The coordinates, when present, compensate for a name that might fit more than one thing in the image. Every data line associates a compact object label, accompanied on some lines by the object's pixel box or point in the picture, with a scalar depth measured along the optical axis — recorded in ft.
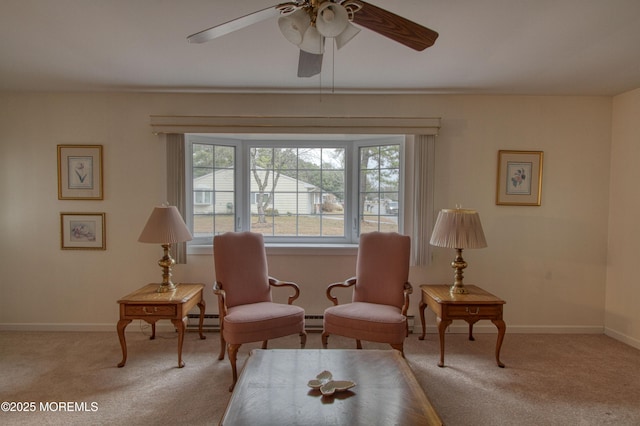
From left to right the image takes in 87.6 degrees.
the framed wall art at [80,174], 11.10
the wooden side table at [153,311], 8.82
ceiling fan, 4.52
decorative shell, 5.44
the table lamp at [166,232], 9.32
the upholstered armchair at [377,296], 8.49
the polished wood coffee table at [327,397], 4.86
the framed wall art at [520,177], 11.19
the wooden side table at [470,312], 9.02
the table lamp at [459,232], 9.27
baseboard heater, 11.19
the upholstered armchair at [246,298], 8.34
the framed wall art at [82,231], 11.19
